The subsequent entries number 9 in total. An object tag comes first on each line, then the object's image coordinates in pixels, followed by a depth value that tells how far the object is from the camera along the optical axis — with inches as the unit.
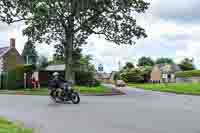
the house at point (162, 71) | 4576.8
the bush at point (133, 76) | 4042.8
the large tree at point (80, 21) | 1363.2
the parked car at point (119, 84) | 3035.9
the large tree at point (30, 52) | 1482.8
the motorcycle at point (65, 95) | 819.4
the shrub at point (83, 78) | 1963.6
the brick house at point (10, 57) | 2334.2
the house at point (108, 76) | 6166.3
